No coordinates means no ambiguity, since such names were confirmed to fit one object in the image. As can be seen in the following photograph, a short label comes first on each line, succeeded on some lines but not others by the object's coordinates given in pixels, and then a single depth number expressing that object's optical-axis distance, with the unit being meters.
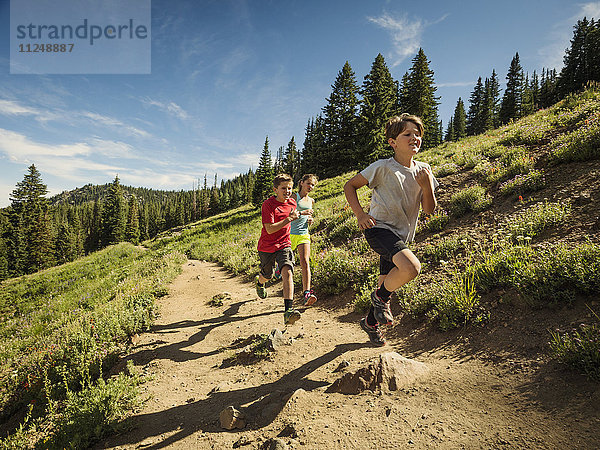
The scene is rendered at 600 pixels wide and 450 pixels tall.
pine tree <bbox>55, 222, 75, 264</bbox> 66.80
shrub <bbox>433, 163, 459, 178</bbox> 10.41
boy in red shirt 5.10
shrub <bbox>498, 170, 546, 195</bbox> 6.42
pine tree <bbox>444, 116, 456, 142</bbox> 71.31
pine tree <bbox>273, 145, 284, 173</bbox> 99.74
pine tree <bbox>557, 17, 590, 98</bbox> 42.84
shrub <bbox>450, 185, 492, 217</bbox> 6.79
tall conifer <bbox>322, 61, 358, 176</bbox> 35.56
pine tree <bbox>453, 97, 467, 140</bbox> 67.06
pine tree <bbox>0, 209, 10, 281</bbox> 47.51
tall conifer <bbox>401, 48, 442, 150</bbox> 36.62
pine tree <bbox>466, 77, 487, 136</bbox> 59.44
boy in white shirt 3.38
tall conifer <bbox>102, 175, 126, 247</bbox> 61.17
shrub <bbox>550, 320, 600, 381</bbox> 2.34
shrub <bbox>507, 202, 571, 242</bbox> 4.81
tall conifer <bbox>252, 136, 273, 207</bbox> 47.00
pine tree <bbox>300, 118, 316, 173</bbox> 41.56
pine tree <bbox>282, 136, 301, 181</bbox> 78.81
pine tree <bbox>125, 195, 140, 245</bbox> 70.75
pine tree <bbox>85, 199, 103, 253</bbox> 67.25
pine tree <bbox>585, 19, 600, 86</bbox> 40.34
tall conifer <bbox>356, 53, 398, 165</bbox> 29.22
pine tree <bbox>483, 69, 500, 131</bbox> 56.25
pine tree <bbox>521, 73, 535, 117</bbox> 55.59
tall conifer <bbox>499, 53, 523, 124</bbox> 51.28
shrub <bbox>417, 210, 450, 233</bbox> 7.00
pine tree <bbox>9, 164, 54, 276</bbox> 46.53
